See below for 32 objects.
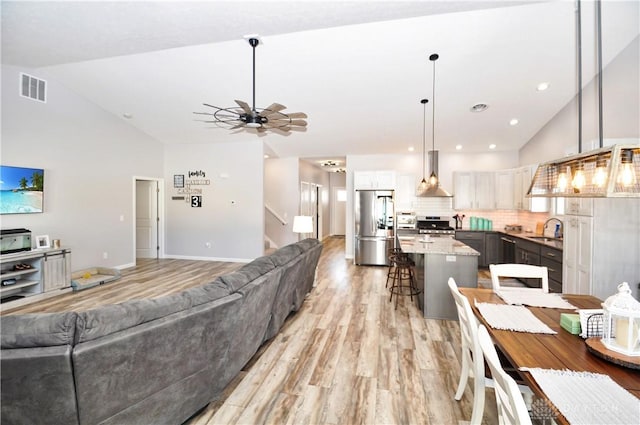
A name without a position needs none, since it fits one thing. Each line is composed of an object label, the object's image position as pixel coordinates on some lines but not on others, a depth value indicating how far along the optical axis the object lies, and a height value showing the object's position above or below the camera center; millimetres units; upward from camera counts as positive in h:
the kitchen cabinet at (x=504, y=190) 6367 +506
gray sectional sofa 1347 -792
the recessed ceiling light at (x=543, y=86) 4416 +1957
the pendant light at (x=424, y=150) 4761 +1481
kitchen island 3795 -838
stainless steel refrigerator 6668 -313
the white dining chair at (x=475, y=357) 1688 -863
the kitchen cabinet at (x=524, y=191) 5652 +432
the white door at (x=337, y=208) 12223 +143
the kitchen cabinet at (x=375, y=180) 6801 +761
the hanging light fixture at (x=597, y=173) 1391 +224
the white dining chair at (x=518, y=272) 2547 -537
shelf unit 4262 -981
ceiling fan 3322 +1150
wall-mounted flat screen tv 4340 +306
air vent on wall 4621 +1996
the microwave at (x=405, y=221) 6837 -215
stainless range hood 4648 +361
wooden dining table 1260 -710
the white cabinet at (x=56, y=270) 4562 -985
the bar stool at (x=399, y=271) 4370 -928
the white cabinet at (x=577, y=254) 3420 -525
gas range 6438 -325
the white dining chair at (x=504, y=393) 973 -648
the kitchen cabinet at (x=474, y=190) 6539 +516
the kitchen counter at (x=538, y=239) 4590 -459
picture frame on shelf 4730 -540
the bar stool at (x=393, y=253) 4574 -664
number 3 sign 7410 +242
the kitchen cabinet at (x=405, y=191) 7066 +512
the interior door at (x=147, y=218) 7480 -205
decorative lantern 1386 -544
